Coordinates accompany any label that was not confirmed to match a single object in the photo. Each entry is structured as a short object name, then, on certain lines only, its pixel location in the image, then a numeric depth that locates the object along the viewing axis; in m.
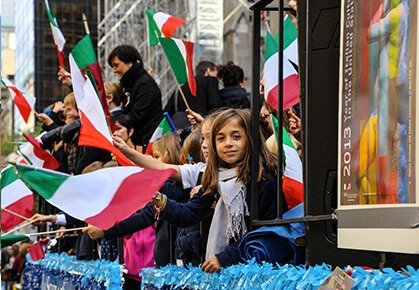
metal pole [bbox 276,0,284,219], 5.59
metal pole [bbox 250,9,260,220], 6.45
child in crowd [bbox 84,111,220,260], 8.11
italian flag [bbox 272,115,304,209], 6.89
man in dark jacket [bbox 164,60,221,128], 11.67
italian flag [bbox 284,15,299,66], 8.18
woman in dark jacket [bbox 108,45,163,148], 11.99
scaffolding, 41.05
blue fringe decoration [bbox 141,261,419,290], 4.19
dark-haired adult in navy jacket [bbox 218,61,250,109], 11.14
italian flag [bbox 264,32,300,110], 7.73
